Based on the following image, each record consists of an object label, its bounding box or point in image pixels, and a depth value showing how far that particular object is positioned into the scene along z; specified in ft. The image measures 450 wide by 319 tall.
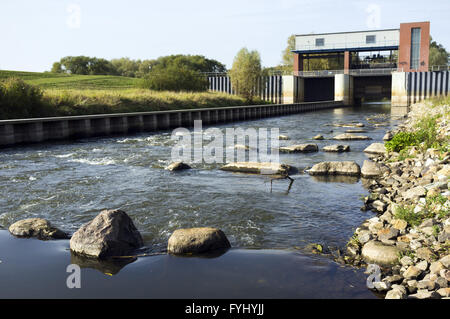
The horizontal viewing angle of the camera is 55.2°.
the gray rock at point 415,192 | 26.18
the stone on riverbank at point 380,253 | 19.95
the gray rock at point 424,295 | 15.76
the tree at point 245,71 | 215.92
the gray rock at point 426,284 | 16.39
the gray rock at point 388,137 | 69.30
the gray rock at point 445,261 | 17.46
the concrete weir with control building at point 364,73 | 201.98
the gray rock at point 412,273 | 17.81
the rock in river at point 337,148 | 59.36
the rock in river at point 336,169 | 41.70
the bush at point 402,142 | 47.42
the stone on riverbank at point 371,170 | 40.09
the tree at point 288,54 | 321.93
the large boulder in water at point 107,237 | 21.59
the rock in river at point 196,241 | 21.99
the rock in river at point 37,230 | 24.50
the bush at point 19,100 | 81.25
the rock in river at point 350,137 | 73.05
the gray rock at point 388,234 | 22.08
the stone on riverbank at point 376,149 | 55.98
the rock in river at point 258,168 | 42.19
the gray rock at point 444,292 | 15.66
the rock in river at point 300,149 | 58.15
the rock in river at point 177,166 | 45.76
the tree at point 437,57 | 324.19
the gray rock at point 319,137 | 75.05
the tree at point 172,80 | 159.16
